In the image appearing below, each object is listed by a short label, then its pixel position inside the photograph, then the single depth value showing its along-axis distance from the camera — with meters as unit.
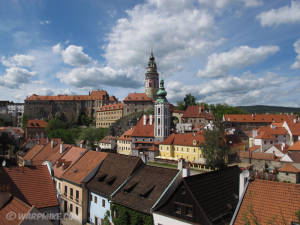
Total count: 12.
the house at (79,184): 22.53
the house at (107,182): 20.45
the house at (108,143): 79.24
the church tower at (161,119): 70.06
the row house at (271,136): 59.06
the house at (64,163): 26.66
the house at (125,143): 73.62
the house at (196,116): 89.06
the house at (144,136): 68.00
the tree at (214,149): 43.16
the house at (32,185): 16.92
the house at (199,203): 14.70
